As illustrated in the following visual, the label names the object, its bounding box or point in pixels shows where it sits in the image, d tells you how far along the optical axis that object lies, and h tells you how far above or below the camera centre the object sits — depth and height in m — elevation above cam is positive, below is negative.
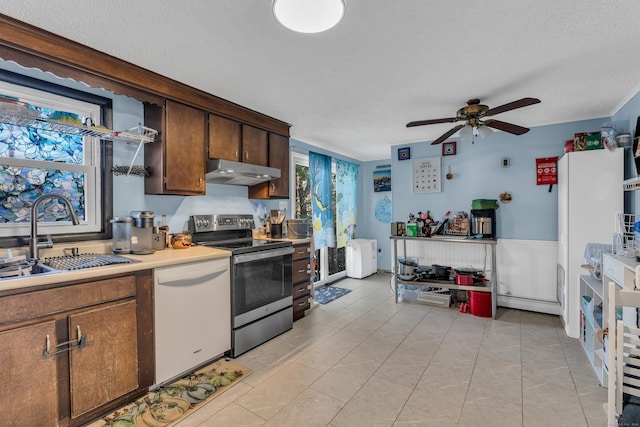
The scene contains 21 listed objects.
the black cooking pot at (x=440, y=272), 3.98 -0.80
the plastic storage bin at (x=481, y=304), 3.51 -1.08
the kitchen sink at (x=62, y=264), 1.55 -0.29
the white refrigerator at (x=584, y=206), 2.75 +0.05
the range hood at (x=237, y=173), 2.66 +0.40
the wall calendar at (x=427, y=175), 4.34 +0.55
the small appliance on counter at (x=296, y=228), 3.50 -0.17
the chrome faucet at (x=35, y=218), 1.86 -0.02
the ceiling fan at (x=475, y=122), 2.69 +0.86
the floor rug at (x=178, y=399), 1.76 -1.21
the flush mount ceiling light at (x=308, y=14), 1.41 +0.99
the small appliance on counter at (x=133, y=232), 2.21 -0.14
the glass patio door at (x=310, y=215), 4.36 -0.02
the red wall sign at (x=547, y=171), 3.56 +0.50
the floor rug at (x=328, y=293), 4.19 -1.20
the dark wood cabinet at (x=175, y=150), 2.44 +0.55
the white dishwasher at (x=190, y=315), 2.04 -0.75
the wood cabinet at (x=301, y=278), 3.37 -0.74
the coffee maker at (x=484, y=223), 3.72 -0.13
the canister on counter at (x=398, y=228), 4.19 -0.21
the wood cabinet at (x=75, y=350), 1.46 -0.74
